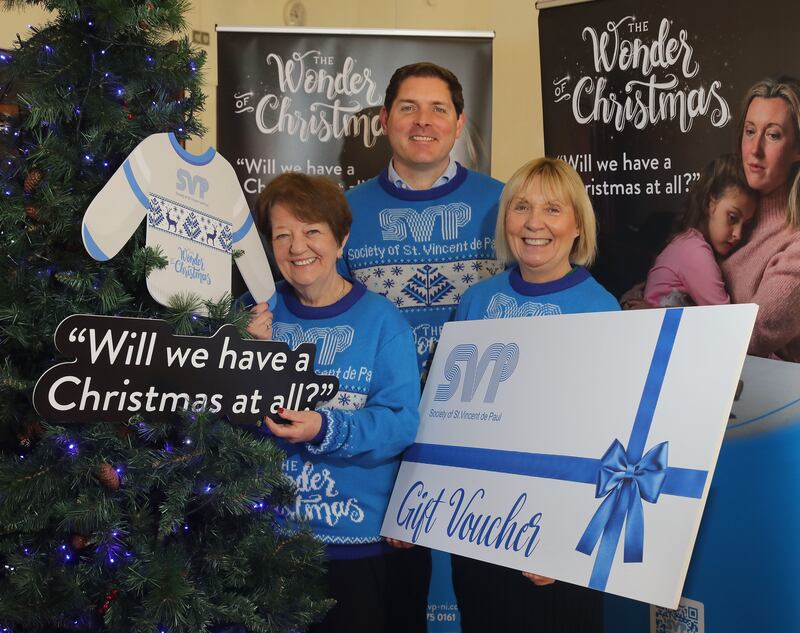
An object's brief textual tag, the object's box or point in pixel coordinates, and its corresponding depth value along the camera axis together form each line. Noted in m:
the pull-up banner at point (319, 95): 3.81
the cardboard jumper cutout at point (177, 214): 1.79
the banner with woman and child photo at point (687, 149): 3.26
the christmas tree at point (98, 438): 1.70
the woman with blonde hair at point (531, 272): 2.39
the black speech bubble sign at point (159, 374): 1.71
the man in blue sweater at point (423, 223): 3.08
